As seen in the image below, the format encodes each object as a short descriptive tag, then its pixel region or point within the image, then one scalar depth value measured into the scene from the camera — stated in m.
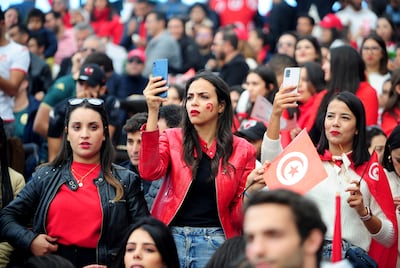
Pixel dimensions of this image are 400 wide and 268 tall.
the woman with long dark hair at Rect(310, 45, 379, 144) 20.44
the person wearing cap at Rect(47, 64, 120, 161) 20.00
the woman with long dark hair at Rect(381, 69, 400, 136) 21.16
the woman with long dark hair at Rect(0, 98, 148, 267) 14.63
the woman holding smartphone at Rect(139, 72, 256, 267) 14.27
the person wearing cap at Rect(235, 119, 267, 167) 18.20
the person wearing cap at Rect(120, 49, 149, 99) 28.27
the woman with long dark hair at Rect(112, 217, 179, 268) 12.80
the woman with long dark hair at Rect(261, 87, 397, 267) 14.85
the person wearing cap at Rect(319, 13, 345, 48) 31.36
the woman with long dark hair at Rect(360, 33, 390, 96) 24.25
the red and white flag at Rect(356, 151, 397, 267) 15.28
